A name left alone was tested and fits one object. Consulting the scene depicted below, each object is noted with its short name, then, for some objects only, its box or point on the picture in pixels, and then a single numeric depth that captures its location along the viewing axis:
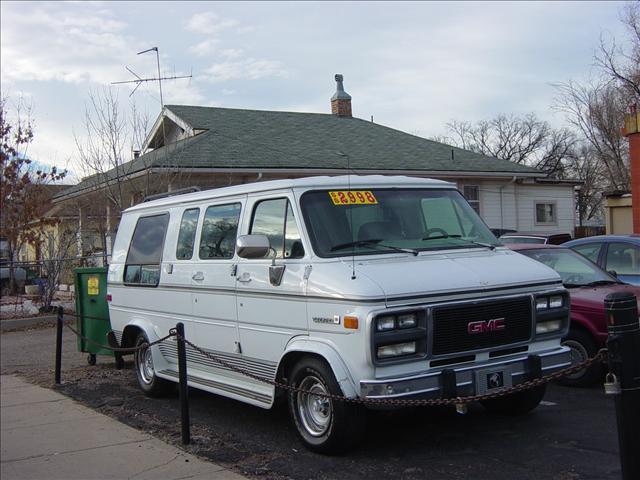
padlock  3.71
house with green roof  17.70
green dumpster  10.44
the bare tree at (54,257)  16.70
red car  7.52
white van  5.15
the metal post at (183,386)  6.30
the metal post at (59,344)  9.40
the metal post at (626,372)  3.69
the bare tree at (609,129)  28.88
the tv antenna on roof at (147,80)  16.31
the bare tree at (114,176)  16.61
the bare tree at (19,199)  19.41
